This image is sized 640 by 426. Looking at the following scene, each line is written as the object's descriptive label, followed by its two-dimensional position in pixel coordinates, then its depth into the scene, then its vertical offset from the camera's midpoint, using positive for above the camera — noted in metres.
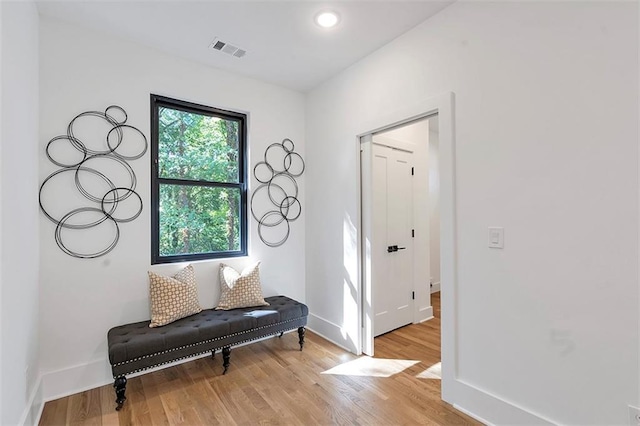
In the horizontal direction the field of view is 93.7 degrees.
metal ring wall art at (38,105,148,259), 2.22 +0.33
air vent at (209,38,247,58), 2.55 +1.47
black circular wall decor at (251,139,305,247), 3.25 +0.31
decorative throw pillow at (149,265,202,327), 2.40 -0.67
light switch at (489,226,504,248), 1.84 -0.15
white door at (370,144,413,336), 3.32 -0.28
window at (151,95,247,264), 2.73 +0.33
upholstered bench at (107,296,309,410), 2.06 -0.93
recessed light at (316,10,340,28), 2.19 +1.47
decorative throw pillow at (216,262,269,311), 2.82 -0.71
